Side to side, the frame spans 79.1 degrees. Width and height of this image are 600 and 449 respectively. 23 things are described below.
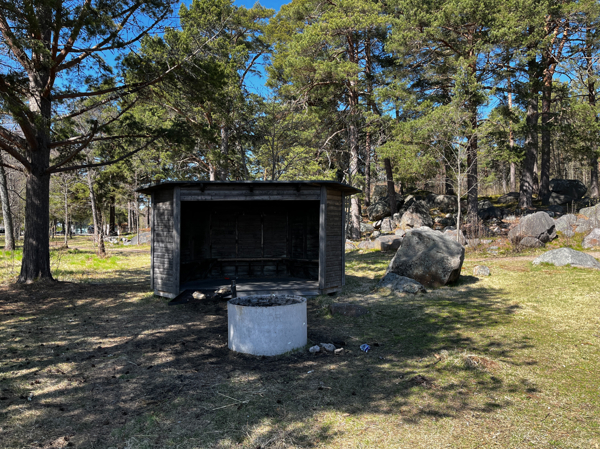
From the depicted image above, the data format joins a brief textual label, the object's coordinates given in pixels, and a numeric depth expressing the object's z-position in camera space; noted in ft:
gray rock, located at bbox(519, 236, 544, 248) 51.08
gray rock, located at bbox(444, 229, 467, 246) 54.85
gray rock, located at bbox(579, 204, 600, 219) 54.73
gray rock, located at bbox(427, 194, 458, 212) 80.07
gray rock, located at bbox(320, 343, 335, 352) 18.45
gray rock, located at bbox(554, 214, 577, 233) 53.21
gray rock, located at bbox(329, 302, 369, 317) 25.21
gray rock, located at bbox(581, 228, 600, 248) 48.55
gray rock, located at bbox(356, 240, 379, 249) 65.87
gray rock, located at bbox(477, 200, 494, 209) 75.26
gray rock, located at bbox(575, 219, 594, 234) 52.34
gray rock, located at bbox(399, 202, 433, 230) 73.28
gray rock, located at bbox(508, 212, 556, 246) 51.85
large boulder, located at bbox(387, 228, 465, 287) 33.22
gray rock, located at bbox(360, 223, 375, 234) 82.23
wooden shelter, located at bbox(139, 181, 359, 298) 29.96
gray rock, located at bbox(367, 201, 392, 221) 84.89
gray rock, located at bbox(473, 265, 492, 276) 37.45
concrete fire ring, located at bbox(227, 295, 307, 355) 17.85
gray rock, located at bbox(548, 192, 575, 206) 72.59
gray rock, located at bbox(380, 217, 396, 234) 78.90
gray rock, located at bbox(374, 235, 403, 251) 61.93
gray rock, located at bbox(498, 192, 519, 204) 81.56
